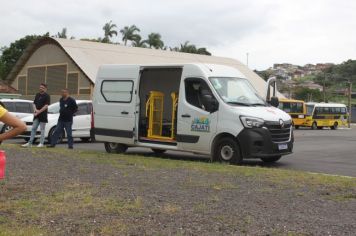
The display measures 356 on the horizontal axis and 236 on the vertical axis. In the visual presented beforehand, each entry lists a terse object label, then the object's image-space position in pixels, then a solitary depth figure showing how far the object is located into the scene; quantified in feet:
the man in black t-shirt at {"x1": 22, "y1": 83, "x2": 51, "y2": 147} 51.10
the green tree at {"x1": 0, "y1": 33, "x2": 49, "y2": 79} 237.45
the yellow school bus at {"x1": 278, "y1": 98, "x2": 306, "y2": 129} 151.64
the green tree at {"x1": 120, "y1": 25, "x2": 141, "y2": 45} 262.88
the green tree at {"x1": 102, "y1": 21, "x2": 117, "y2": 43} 260.01
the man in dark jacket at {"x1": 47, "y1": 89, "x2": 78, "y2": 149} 51.42
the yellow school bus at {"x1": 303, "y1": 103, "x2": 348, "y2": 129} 153.38
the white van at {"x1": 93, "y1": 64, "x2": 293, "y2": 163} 40.60
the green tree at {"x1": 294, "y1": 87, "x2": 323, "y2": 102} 297.43
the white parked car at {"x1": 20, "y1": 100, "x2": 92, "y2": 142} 62.64
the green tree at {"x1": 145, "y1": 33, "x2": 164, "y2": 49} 262.88
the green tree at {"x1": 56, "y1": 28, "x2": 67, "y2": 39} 254.33
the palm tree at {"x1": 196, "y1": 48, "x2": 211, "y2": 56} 283.42
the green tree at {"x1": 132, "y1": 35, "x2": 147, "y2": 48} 263.70
